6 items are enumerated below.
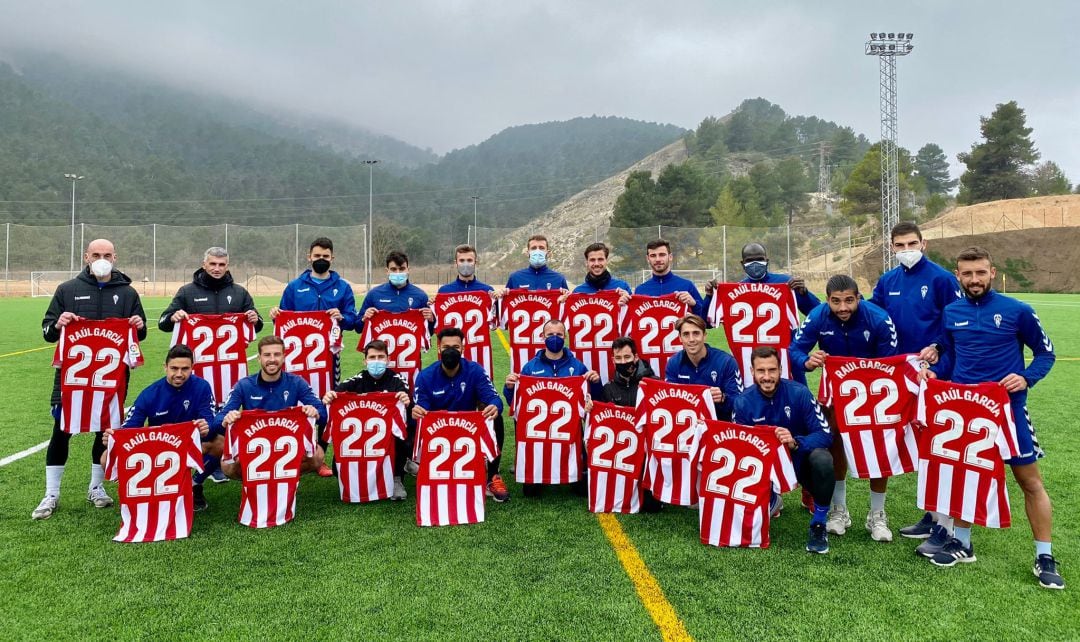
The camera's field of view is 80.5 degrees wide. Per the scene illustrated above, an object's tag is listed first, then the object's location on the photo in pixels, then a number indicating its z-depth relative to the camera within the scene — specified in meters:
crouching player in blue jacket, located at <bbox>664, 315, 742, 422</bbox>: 4.98
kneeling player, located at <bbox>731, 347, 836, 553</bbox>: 4.34
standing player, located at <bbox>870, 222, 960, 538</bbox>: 4.65
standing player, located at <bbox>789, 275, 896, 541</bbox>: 4.52
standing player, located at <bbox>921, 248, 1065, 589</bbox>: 3.81
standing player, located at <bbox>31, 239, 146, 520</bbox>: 5.01
